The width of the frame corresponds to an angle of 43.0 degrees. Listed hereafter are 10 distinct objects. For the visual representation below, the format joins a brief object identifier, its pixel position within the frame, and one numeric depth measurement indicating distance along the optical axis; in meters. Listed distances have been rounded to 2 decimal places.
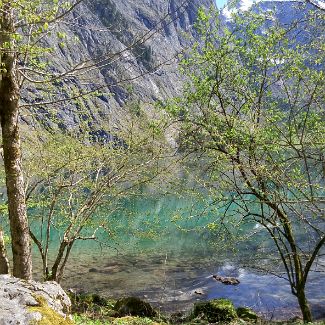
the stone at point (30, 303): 4.46
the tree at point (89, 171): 13.08
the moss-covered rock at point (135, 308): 15.34
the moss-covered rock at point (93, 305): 14.42
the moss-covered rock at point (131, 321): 10.43
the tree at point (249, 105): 11.16
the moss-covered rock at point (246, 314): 15.28
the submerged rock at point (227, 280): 22.73
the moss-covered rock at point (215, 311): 14.27
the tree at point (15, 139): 6.89
